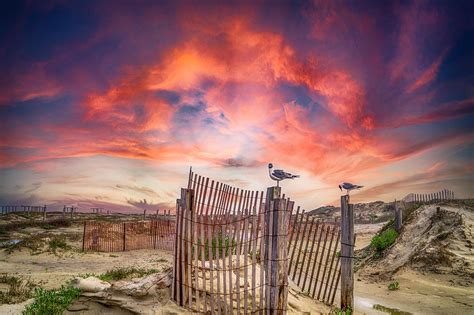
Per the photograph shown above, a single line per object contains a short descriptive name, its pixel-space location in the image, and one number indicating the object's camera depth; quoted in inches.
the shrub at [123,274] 381.1
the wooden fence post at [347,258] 275.9
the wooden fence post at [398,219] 590.9
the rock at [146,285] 243.3
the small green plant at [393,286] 404.7
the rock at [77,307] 249.6
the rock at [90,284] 265.6
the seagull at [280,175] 325.8
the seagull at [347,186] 428.4
